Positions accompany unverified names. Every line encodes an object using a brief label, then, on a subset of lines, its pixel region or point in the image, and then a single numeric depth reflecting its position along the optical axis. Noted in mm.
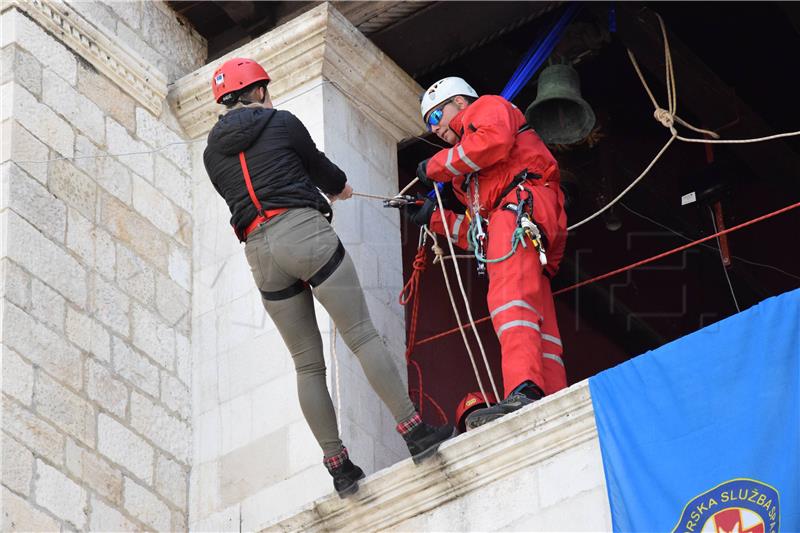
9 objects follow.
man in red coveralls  11076
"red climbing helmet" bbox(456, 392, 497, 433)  12015
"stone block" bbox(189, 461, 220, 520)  11959
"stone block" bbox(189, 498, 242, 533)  11769
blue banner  9163
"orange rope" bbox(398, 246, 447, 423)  12183
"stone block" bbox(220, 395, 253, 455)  12071
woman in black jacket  10634
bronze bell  12944
